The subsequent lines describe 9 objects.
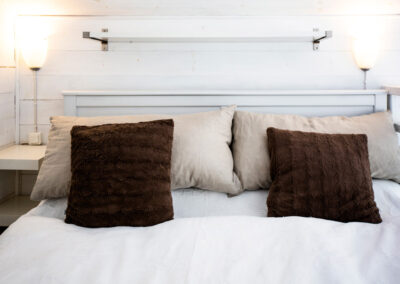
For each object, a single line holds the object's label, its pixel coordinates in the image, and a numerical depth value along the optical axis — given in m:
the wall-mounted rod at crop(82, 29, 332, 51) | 2.08
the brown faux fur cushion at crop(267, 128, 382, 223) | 1.46
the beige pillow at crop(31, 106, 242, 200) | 1.61
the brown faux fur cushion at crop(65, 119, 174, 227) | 1.37
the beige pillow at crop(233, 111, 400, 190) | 1.70
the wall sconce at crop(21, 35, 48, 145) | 2.15
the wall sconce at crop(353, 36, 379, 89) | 2.14
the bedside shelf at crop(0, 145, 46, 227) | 1.94
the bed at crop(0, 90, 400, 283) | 0.96
